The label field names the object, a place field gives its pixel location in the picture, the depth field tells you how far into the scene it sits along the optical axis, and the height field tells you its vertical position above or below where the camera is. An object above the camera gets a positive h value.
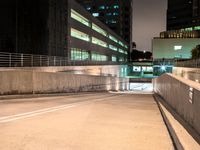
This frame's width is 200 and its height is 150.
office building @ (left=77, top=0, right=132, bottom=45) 123.94 +34.26
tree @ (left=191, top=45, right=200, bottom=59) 50.54 +4.72
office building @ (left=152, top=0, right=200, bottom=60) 86.24 +13.44
